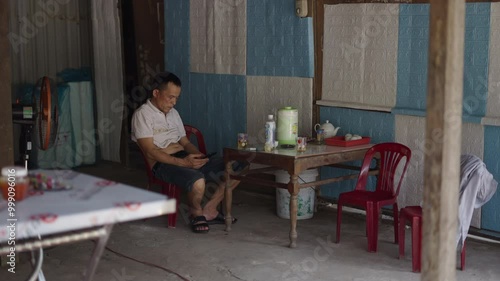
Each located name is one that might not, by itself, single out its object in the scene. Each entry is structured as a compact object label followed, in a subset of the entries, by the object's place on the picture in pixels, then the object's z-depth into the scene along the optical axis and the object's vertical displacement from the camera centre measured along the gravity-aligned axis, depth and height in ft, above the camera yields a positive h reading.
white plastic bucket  21.17 -4.05
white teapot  20.59 -2.07
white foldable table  9.43 -2.04
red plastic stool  16.47 -3.96
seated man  19.76 -2.58
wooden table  17.92 -2.61
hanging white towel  16.30 -2.92
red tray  19.51 -2.28
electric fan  15.24 -1.34
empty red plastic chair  17.88 -3.42
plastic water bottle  18.79 -2.04
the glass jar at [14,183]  10.48 -1.77
